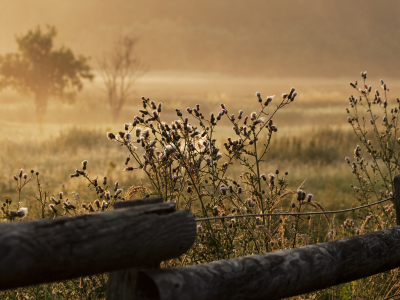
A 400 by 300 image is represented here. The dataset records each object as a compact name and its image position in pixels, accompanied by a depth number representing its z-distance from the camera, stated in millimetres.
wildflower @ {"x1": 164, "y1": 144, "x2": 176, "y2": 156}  7694
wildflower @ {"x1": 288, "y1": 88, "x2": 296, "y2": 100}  8289
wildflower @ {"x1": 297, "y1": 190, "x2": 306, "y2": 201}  7487
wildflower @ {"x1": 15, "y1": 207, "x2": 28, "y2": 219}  5822
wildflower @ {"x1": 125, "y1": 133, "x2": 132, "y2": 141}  8133
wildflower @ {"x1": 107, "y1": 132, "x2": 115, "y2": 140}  8072
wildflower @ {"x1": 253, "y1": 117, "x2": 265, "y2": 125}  8255
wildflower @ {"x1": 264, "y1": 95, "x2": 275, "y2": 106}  8128
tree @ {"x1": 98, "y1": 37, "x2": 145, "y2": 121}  81312
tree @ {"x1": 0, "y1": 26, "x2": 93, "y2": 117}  86187
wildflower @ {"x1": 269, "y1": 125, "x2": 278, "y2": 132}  8280
